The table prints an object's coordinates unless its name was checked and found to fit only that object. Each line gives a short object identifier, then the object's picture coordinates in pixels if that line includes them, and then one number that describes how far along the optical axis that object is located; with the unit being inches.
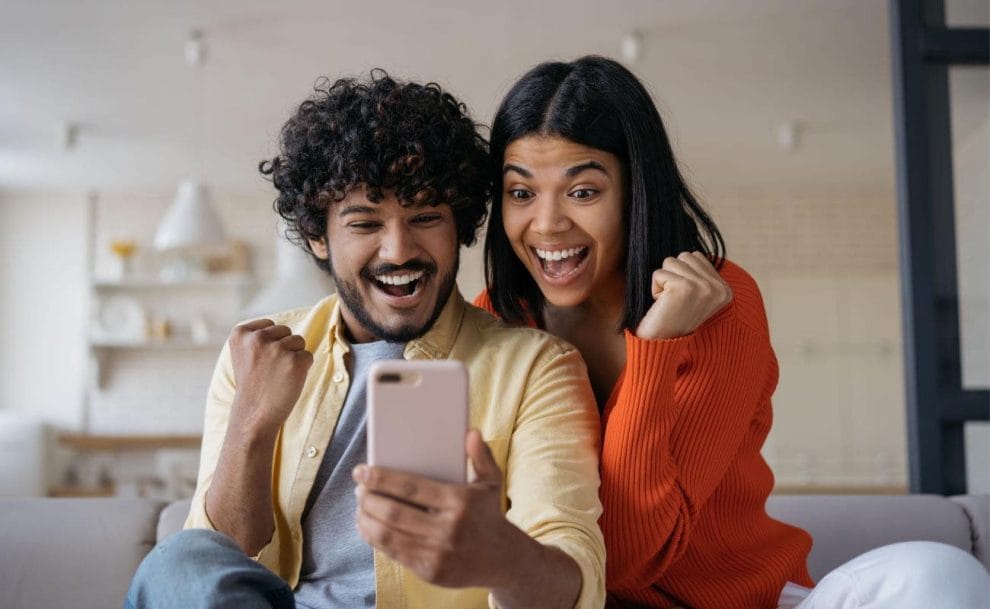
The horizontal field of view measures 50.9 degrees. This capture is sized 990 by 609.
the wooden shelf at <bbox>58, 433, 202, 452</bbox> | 275.3
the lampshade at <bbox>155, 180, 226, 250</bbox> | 209.6
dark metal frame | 99.1
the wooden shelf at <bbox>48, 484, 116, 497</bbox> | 250.6
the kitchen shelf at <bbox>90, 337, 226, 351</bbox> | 302.5
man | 57.0
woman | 59.9
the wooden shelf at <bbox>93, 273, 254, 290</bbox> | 305.9
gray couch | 74.7
